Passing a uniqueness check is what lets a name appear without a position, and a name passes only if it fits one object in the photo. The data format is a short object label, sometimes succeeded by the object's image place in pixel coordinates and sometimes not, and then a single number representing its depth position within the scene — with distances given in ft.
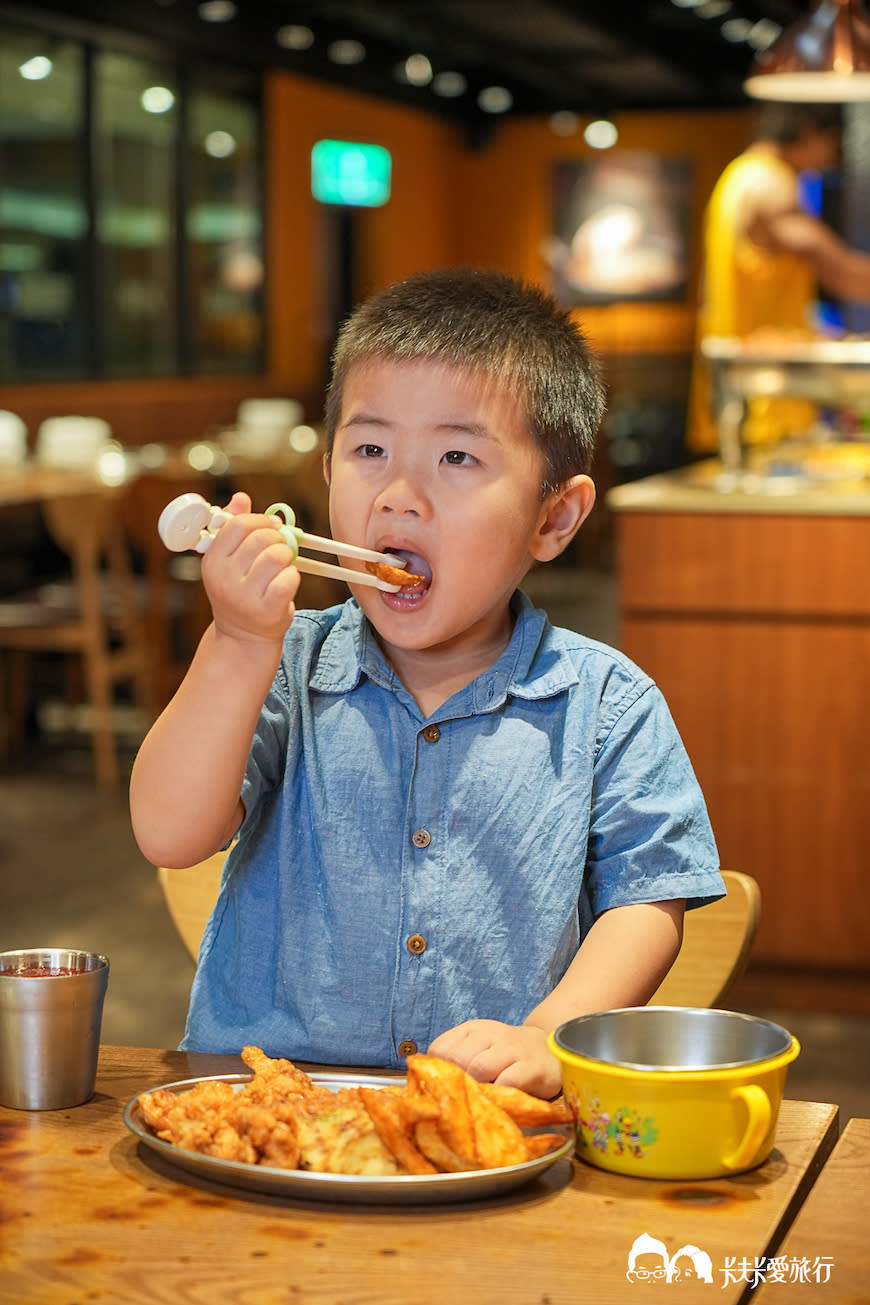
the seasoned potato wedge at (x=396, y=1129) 2.87
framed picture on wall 45.16
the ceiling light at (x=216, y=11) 31.53
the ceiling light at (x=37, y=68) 26.91
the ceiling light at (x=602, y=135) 45.52
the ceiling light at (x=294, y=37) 34.91
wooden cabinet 11.41
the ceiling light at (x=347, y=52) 37.19
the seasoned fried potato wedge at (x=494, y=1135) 2.88
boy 4.00
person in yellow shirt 13.97
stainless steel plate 2.75
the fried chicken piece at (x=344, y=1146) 2.88
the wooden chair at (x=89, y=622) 17.94
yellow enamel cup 2.94
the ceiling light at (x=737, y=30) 36.06
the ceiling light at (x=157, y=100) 30.97
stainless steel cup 3.29
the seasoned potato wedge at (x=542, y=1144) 2.94
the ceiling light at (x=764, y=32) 35.84
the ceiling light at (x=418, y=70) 39.96
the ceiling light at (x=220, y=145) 33.71
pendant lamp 13.03
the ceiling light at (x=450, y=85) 42.63
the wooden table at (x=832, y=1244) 2.53
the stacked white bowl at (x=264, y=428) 25.82
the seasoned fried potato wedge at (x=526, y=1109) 3.05
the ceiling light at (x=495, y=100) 44.96
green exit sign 38.52
